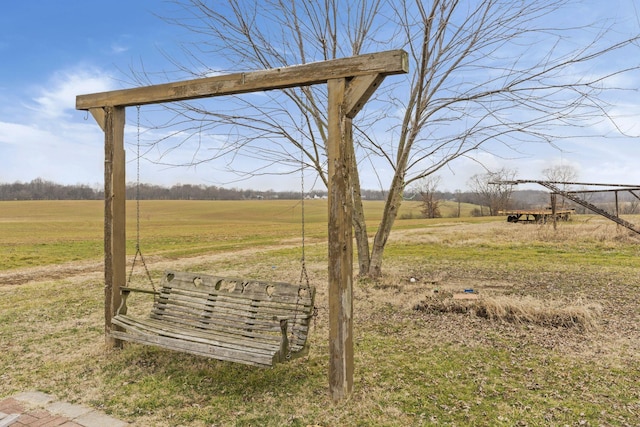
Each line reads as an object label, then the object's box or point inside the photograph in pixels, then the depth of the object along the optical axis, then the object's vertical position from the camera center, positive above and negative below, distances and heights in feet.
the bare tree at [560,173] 156.18 +12.86
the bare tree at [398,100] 23.31 +6.39
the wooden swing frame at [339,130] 10.93 +2.06
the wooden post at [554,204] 59.70 +0.47
